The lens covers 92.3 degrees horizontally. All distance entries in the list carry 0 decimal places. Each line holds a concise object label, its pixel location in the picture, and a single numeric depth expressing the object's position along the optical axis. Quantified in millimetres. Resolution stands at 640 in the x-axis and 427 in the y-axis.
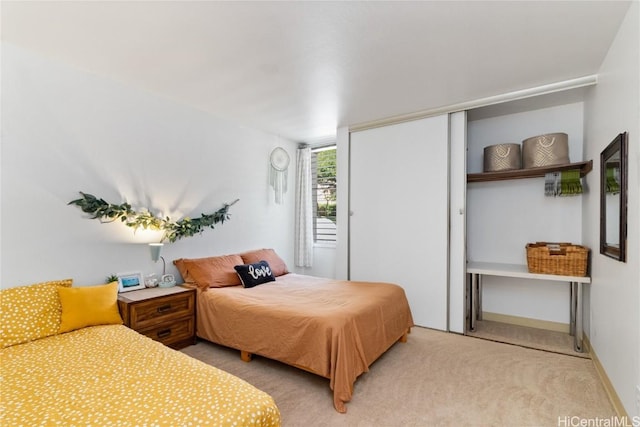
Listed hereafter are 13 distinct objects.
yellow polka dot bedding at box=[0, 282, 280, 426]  1257
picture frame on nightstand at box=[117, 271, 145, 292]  2881
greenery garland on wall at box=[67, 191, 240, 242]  2736
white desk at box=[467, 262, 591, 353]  2977
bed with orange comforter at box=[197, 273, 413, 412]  2195
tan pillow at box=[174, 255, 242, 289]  3247
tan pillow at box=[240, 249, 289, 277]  3986
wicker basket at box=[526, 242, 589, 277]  2967
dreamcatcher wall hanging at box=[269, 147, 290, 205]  4582
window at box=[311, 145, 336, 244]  4992
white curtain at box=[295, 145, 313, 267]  5000
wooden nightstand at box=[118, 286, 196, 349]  2618
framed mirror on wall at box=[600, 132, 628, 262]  1944
